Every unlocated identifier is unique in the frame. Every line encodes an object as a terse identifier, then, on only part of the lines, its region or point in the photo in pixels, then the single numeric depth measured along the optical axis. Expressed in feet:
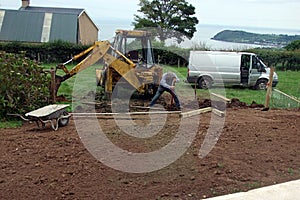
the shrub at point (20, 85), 32.09
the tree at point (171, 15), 151.02
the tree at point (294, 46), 125.56
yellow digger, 40.68
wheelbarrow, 27.50
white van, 63.98
